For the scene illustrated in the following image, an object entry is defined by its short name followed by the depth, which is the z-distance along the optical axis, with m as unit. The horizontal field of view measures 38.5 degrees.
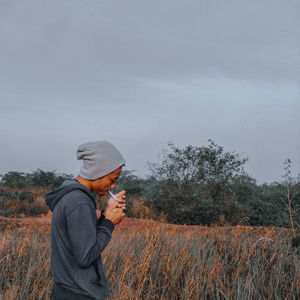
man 2.33
